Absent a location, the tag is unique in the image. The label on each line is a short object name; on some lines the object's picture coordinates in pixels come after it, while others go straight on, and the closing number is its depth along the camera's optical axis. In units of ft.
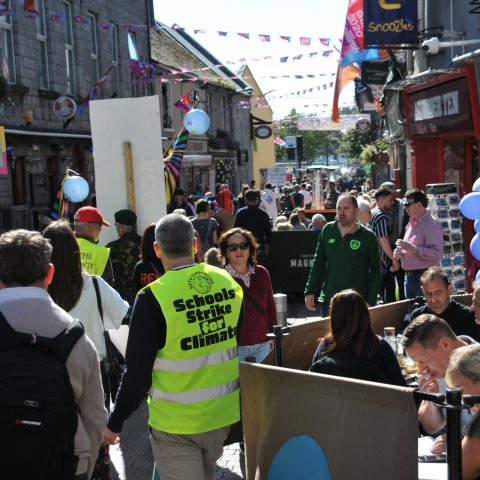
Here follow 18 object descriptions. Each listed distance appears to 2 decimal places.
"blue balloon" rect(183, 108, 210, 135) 39.17
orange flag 52.34
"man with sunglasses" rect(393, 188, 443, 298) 25.48
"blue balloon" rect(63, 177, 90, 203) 33.40
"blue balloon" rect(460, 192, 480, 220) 21.09
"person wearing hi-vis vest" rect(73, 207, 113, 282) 18.35
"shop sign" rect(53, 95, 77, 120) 57.93
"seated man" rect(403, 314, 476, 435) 13.19
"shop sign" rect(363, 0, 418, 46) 38.96
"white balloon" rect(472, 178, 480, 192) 23.89
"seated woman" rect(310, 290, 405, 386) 13.08
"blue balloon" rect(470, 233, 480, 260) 20.69
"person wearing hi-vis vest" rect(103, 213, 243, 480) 11.28
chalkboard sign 39.29
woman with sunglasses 17.74
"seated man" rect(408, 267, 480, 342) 17.72
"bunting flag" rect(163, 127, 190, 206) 31.73
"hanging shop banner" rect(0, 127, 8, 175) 36.91
